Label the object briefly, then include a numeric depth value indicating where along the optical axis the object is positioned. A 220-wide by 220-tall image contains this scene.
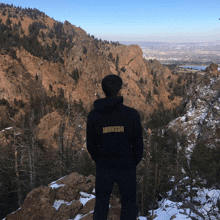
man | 2.38
